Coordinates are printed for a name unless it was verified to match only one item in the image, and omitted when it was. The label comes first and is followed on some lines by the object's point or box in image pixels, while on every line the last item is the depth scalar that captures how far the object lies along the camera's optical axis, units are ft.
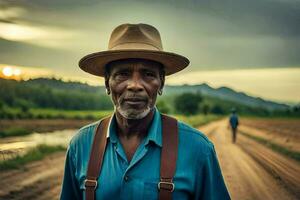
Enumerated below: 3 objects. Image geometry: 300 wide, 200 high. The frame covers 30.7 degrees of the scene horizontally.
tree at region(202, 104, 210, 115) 244.63
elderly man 6.21
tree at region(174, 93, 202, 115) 219.82
